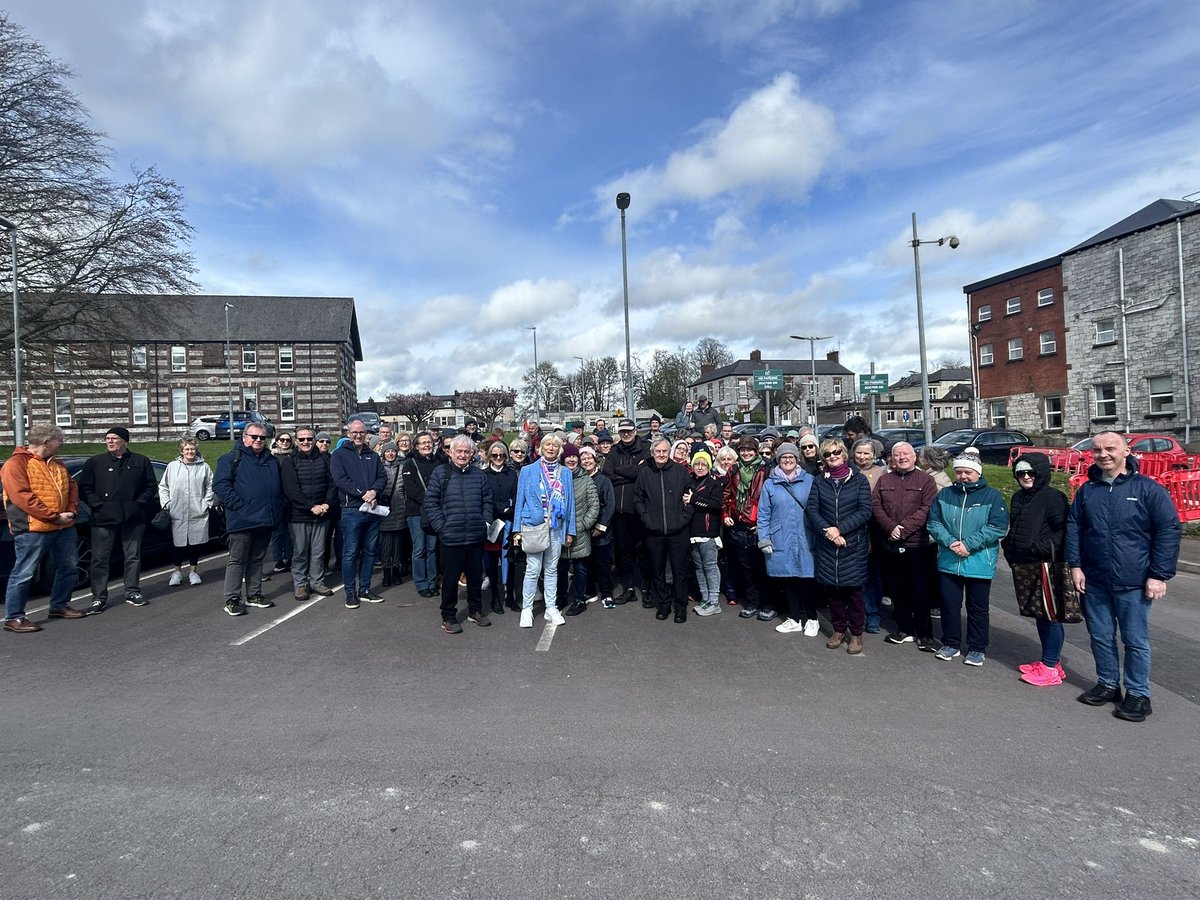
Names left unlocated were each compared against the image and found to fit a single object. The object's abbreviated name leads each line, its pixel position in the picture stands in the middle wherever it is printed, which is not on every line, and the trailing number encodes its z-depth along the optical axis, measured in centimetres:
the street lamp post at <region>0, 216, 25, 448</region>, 1642
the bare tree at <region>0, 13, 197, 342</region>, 1880
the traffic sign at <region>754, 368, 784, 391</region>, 3591
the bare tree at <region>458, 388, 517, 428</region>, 5447
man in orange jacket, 674
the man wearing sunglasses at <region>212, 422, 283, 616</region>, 749
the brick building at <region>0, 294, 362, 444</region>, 4534
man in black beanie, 765
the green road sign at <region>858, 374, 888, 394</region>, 2688
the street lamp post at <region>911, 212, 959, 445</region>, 1961
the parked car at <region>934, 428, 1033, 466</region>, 2455
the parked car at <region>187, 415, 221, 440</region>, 4172
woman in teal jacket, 552
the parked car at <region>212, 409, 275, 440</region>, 3917
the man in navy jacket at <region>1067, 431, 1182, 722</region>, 452
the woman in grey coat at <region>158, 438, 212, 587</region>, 870
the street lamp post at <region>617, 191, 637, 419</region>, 1756
